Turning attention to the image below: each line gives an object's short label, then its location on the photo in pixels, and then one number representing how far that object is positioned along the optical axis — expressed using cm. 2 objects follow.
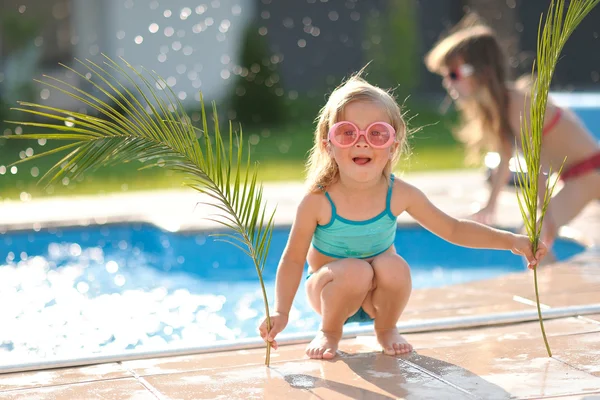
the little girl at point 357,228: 297
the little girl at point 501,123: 504
